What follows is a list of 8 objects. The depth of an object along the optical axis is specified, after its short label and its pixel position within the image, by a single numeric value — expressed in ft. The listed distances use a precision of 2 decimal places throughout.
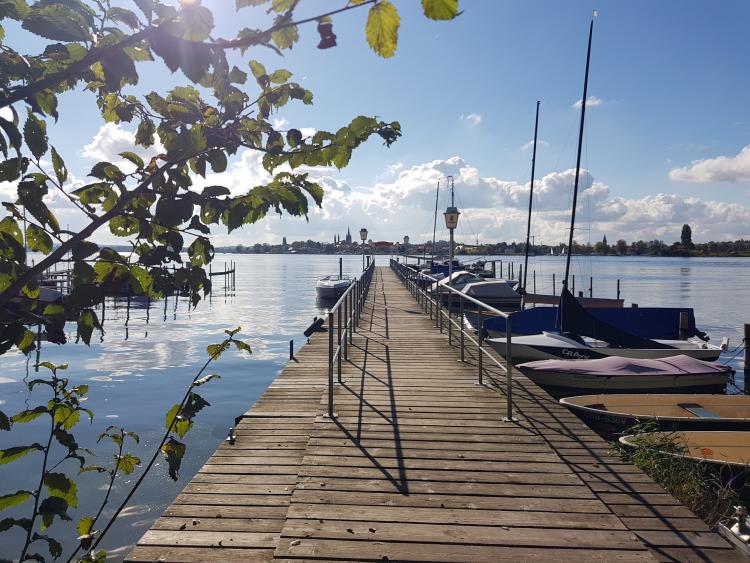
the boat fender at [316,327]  47.18
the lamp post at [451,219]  48.94
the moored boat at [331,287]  118.46
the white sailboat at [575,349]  44.91
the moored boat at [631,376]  35.17
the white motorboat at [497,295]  86.74
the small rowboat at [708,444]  19.89
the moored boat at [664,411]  24.95
